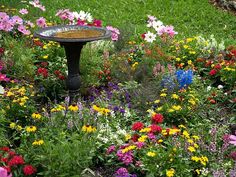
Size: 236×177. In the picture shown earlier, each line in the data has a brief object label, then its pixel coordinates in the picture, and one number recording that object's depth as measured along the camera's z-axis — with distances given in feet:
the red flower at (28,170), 11.34
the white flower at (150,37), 21.58
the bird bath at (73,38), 16.16
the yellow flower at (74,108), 13.86
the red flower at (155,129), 13.23
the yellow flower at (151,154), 11.57
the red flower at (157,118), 13.99
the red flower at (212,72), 18.97
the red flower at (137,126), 13.81
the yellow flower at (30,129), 12.88
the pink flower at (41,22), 23.26
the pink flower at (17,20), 22.69
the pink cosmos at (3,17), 21.52
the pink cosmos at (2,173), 5.81
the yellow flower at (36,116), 13.69
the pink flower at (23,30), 22.51
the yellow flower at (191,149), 12.05
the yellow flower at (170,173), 11.10
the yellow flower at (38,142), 11.99
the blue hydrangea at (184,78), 16.71
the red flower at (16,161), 11.40
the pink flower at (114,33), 22.02
